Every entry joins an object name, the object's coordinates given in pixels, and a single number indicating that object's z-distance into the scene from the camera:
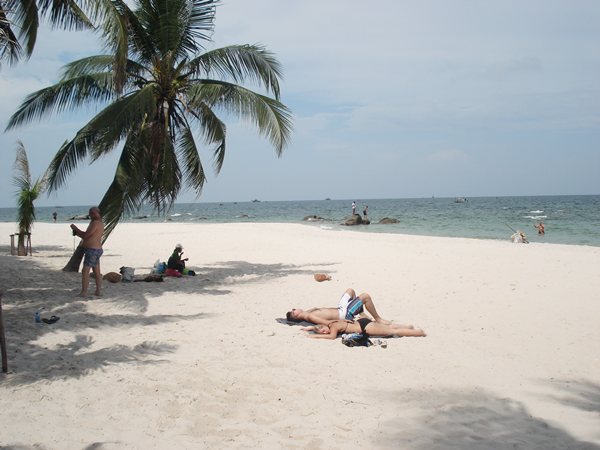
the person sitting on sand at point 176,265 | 10.93
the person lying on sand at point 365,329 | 6.23
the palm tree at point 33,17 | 7.85
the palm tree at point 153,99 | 10.23
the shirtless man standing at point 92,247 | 8.25
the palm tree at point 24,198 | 14.19
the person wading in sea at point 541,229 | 26.95
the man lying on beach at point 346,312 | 6.54
